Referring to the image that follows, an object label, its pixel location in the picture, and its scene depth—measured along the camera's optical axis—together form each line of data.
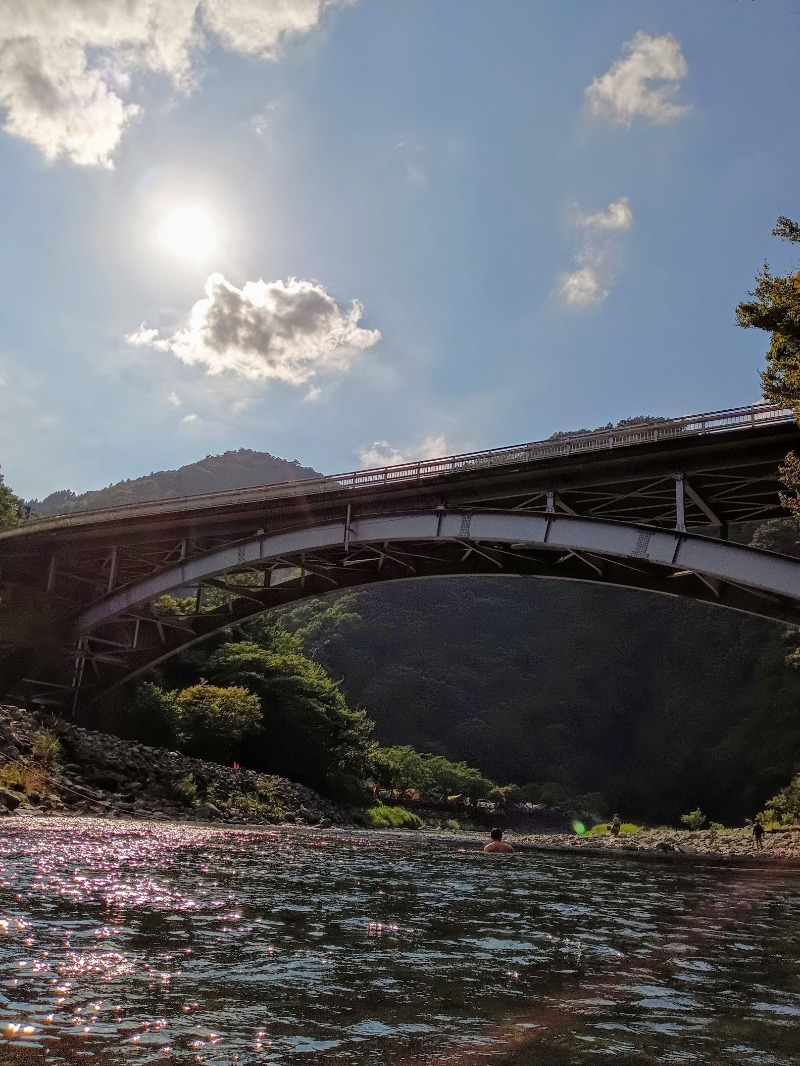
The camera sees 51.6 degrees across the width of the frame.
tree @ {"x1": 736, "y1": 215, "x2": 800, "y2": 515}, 20.48
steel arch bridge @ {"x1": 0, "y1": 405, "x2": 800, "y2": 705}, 25.05
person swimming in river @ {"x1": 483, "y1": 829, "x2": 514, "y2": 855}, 23.08
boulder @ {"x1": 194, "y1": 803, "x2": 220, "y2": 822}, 27.19
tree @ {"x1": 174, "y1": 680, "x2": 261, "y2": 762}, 38.91
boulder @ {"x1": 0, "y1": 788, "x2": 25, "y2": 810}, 19.91
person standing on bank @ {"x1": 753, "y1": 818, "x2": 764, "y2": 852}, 34.88
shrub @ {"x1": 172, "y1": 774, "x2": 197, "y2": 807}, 29.25
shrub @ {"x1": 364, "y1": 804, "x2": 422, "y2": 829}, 44.84
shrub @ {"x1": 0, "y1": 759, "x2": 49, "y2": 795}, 22.90
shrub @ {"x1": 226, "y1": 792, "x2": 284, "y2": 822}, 30.30
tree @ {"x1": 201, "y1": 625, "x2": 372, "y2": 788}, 42.19
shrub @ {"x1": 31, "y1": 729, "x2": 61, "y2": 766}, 26.59
